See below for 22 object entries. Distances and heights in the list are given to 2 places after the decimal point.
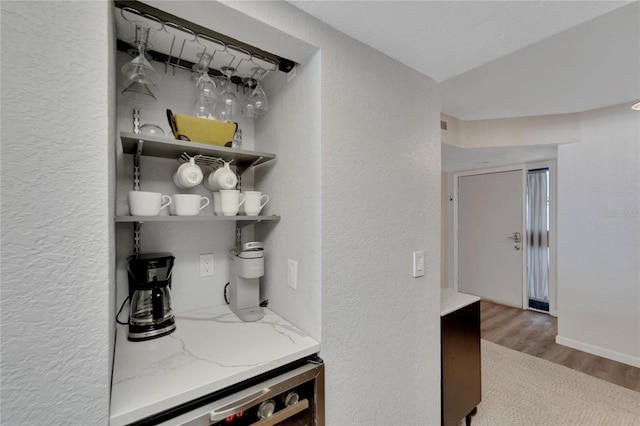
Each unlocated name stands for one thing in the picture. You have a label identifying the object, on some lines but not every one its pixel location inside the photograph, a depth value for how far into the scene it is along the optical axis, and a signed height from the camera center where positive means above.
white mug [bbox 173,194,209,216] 1.12 +0.04
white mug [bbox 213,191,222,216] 1.25 +0.05
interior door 4.04 -0.36
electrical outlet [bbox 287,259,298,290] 1.25 -0.27
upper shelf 1.03 +0.27
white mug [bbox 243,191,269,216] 1.29 +0.05
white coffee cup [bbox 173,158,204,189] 1.15 +0.17
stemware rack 0.97 +0.71
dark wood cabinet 1.59 -0.91
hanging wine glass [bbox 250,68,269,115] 1.33 +0.55
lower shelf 0.95 -0.01
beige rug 1.91 -1.41
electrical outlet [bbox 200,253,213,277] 1.44 -0.26
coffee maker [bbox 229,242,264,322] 1.30 -0.33
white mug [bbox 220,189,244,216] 1.21 +0.05
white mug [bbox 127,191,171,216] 1.02 +0.04
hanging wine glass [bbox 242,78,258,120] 1.35 +0.57
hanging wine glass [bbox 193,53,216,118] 1.22 +0.55
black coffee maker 1.11 -0.34
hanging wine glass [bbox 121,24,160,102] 1.02 +0.54
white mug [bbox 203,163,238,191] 1.23 +0.16
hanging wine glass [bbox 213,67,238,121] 1.32 +0.55
